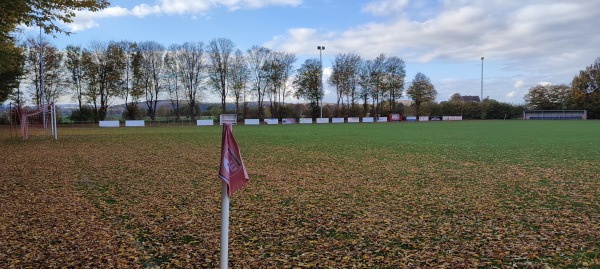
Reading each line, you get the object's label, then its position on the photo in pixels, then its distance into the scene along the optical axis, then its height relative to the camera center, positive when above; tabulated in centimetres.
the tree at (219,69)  7050 +863
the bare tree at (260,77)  7388 +750
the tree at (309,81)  7731 +693
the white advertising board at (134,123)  5842 -85
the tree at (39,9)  1009 +310
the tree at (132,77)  6438 +670
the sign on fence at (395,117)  8238 -38
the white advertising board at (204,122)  6191 -85
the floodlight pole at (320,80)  7812 +721
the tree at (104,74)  6116 +682
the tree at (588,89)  8431 +539
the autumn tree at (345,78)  8031 +775
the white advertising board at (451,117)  8725 -62
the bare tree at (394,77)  8362 +821
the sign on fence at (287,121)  6919 -87
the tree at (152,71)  6562 +791
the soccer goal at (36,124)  2821 -48
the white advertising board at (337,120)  7338 -82
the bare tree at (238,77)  7175 +733
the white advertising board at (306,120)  7262 -76
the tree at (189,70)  6775 +825
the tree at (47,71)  5554 +696
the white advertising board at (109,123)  5552 -79
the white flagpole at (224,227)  340 -98
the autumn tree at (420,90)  8688 +558
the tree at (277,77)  7469 +751
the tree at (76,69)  5941 +754
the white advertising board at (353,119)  7556 -69
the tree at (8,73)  1833 +338
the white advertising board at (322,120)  7181 -78
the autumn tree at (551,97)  9169 +404
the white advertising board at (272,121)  6788 -83
